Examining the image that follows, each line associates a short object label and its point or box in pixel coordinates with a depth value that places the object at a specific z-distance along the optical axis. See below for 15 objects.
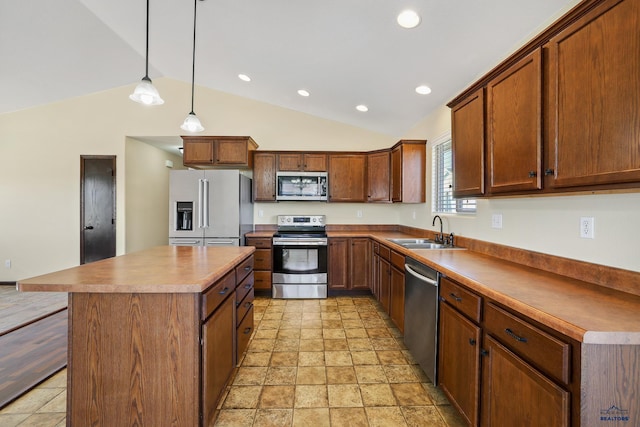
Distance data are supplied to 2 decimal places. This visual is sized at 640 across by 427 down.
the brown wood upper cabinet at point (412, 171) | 3.59
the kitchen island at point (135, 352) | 1.35
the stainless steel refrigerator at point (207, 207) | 3.77
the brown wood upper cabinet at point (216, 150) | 4.00
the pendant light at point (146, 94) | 1.98
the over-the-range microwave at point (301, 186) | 4.24
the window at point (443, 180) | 3.00
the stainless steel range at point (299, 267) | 3.91
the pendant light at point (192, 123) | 2.54
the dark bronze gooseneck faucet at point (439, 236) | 2.93
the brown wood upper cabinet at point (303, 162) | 4.28
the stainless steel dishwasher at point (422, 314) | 1.91
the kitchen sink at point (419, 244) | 2.83
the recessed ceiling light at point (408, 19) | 1.89
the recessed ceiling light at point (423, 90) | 2.81
